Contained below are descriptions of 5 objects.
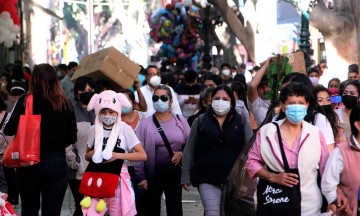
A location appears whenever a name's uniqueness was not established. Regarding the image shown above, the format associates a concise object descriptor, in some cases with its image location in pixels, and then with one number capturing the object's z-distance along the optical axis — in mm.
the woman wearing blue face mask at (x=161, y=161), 17253
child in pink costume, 14569
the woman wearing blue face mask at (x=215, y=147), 15640
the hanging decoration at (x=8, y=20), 29084
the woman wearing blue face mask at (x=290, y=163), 12137
